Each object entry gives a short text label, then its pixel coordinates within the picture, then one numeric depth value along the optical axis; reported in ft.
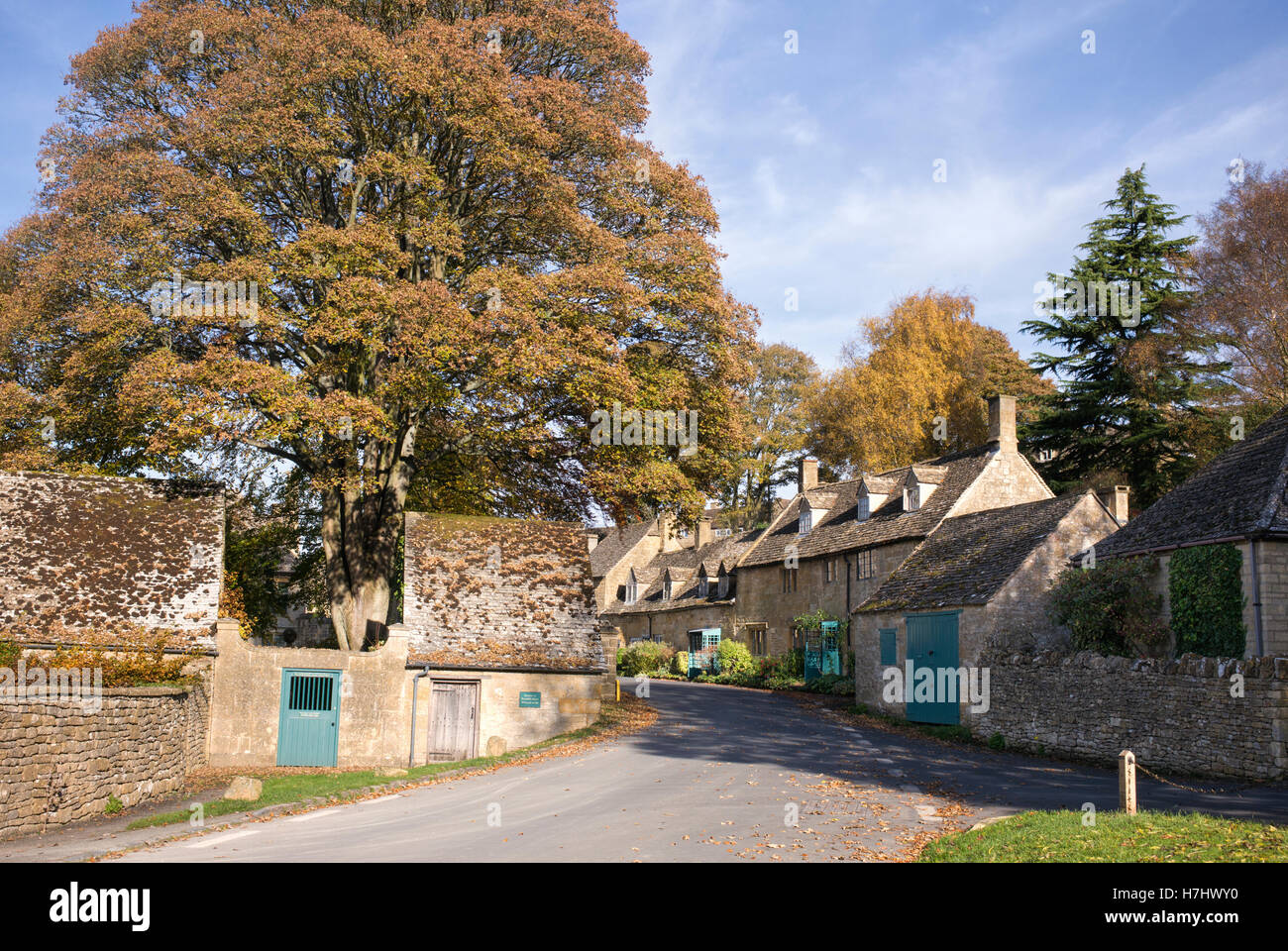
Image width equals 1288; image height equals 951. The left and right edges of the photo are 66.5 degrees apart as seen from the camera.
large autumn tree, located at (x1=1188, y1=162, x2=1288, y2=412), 104.12
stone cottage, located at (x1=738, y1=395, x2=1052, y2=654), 118.11
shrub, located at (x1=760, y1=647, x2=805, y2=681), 134.10
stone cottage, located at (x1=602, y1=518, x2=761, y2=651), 164.35
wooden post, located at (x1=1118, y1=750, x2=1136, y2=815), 40.14
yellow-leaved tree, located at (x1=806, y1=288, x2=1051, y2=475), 151.43
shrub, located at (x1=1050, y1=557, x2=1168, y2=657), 71.56
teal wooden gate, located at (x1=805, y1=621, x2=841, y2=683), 127.49
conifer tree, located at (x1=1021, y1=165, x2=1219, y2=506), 118.11
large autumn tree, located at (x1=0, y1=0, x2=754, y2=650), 74.49
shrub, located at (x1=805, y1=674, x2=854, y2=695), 116.78
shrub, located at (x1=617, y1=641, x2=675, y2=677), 168.04
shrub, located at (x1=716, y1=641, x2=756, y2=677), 143.95
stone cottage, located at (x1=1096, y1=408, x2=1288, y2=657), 61.82
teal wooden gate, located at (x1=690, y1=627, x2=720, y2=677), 158.51
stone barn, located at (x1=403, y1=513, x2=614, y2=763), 81.56
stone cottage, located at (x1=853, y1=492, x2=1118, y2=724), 84.23
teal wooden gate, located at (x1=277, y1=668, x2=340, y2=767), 76.74
